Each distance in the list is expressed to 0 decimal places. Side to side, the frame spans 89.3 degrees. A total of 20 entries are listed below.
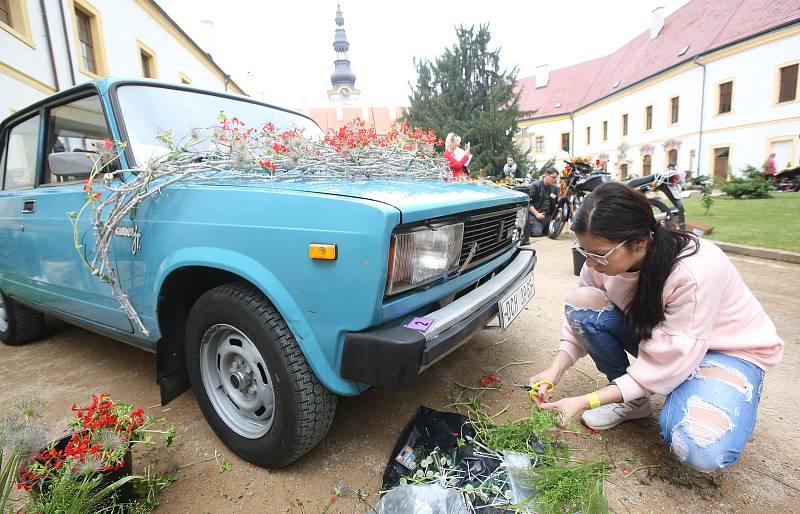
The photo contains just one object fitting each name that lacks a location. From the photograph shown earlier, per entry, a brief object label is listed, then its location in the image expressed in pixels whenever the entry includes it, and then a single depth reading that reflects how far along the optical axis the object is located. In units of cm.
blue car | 141
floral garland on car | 189
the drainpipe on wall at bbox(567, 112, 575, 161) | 3922
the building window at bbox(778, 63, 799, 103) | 2064
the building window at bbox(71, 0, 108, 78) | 1120
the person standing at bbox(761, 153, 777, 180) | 1540
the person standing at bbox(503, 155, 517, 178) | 1304
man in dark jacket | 759
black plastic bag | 165
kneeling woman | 151
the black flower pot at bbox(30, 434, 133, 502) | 138
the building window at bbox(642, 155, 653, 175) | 3008
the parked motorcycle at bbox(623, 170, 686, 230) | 569
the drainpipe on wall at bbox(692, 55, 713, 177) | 2480
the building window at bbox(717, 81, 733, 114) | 2358
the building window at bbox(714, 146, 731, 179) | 2395
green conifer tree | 1789
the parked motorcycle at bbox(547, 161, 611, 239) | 772
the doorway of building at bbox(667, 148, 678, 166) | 2757
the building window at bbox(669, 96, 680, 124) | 2701
